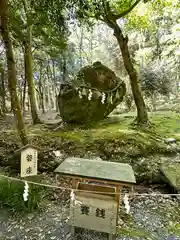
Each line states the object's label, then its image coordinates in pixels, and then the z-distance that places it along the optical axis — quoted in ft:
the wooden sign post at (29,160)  9.34
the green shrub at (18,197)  10.63
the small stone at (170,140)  18.78
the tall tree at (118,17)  18.11
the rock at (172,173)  12.76
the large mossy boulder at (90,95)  21.48
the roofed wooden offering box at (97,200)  8.52
